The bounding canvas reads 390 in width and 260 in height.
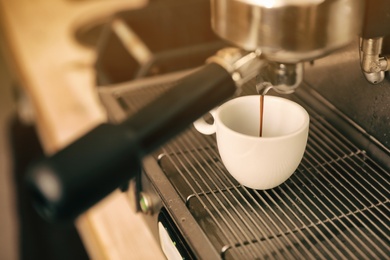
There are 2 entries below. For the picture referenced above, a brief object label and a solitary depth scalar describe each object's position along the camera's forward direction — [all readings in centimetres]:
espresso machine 44
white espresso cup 52
